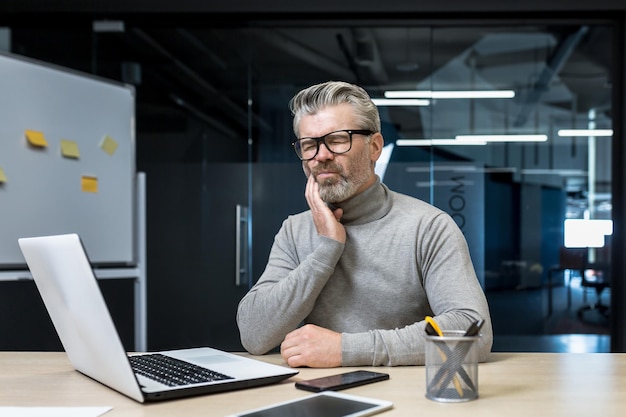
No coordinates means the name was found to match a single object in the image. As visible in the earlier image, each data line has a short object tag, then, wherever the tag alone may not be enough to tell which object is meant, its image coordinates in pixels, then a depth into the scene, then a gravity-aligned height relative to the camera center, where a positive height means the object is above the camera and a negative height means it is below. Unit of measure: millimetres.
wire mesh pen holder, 1090 -259
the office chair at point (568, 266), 3838 -331
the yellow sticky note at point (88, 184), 3322 +96
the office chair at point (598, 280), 3795 -401
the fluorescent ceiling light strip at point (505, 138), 3832 +380
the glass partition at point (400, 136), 3828 +390
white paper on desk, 1046 -322
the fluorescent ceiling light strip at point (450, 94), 3854 +627
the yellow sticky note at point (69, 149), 3231 +258
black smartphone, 1174 -311
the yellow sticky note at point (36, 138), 3082 +292
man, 1623 -112
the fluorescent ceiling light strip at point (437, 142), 3844 +356
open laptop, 1064 -258
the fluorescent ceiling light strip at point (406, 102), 3871 +581
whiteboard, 3020 +208
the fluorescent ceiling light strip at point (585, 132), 3787 +413
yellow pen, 1098 -283
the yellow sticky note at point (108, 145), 3441 +296
